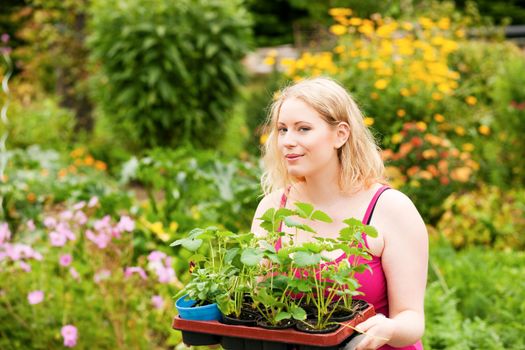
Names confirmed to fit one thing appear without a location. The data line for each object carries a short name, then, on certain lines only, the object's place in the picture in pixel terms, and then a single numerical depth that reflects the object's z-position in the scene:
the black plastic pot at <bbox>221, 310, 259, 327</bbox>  1.70
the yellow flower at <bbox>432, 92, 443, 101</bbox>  6.60
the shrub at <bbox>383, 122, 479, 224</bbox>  5.52
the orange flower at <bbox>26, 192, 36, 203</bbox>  5.41
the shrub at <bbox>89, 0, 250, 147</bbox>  8.04
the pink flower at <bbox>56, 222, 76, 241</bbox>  3.48
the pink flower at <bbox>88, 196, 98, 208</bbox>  3.65
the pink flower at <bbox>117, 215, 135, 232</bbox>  3.36
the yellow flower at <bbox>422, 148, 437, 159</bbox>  5.62
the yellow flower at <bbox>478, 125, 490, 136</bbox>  6.97
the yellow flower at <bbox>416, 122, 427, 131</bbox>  5.84
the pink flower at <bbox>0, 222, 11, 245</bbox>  3.54
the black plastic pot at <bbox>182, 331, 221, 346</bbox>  1.75
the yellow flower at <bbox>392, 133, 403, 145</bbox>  5.80
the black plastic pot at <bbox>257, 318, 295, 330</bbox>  1.65
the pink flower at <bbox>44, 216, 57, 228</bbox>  3.56
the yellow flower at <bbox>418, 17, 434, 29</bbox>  8.05
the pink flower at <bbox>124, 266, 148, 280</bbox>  3.29
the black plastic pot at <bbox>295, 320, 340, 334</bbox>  1.62
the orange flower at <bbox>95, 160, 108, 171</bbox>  7.86
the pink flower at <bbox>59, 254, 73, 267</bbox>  3.51
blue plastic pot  1.73
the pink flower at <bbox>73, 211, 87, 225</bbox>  3.60
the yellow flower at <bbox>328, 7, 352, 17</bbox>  7.87
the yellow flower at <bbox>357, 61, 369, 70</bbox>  6.85
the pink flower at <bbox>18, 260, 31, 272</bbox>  3.46
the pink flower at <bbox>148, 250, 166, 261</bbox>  3.38
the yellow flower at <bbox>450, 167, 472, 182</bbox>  5.67
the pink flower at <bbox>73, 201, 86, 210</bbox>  3.54
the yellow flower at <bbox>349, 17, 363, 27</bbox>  7.58
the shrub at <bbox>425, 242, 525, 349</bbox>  3.21
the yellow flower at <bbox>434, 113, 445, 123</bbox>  6.20
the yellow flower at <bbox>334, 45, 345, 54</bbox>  7.28
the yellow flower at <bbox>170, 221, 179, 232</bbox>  4.14
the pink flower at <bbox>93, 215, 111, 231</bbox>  3.39
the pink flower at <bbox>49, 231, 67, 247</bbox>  3.46
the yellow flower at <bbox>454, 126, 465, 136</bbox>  6.63
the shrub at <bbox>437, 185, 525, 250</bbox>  5.46
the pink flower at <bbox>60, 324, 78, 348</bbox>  3.23
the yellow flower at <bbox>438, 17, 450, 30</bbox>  8.09
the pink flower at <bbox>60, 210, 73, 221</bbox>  3.66
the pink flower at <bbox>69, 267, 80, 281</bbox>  3.62
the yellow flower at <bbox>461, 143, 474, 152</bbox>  6.38
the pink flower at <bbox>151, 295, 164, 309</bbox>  3.47
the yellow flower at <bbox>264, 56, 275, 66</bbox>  7.60
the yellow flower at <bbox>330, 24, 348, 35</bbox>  7.41
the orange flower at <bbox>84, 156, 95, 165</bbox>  8.08
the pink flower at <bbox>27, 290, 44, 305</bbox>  3.29
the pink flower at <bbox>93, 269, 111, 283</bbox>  3.41
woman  1.96
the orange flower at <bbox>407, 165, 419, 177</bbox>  5.60
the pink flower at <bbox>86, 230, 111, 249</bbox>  3.36
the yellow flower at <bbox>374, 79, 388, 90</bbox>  6.43
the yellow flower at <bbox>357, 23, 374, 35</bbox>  7.50
